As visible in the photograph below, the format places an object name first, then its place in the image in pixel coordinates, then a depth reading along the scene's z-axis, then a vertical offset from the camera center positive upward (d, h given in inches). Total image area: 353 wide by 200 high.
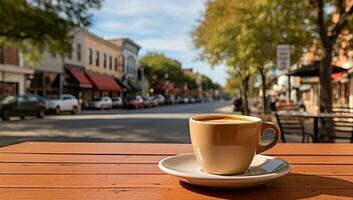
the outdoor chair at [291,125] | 399.2 -26.2
